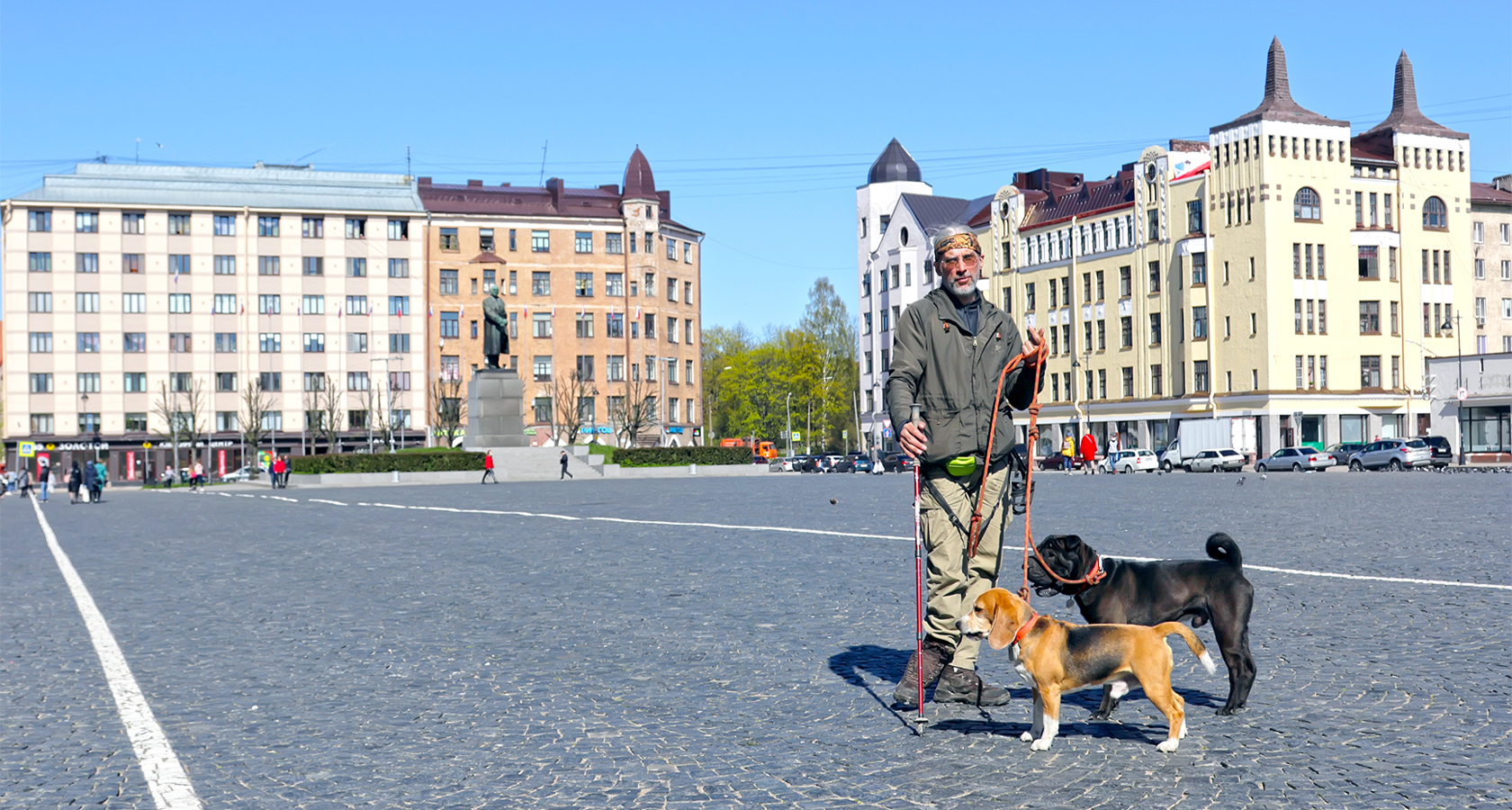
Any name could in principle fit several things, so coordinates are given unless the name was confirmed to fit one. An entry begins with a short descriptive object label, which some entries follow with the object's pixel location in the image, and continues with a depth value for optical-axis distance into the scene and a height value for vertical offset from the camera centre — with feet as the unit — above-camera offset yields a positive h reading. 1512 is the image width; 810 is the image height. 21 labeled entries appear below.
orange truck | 345.10 -3.65
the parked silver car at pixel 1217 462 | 215.92 -5.25
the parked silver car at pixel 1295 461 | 204.74 -5.14
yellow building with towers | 244.42 +25.64
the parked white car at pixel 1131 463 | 218.59 -5.24
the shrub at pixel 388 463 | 189.47 -3.13
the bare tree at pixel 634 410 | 289.94 +5.20
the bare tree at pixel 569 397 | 316.31 +8.56
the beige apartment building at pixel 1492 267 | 273.95 +28.35
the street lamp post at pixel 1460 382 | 236.02 +6.09
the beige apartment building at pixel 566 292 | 339.57 +33.41
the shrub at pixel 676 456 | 220.84 -3.39
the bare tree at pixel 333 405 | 312.29 +7.28
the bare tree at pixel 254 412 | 305.94 +5.96
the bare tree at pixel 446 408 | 295.07 +6.31
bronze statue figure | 179.73 +13.13
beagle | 17.84 -2.77
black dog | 19.63 -2.21
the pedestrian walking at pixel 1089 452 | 215.92 -3.57
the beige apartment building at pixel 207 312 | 311.47 +27.64
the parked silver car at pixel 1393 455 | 191.83 -4.28
